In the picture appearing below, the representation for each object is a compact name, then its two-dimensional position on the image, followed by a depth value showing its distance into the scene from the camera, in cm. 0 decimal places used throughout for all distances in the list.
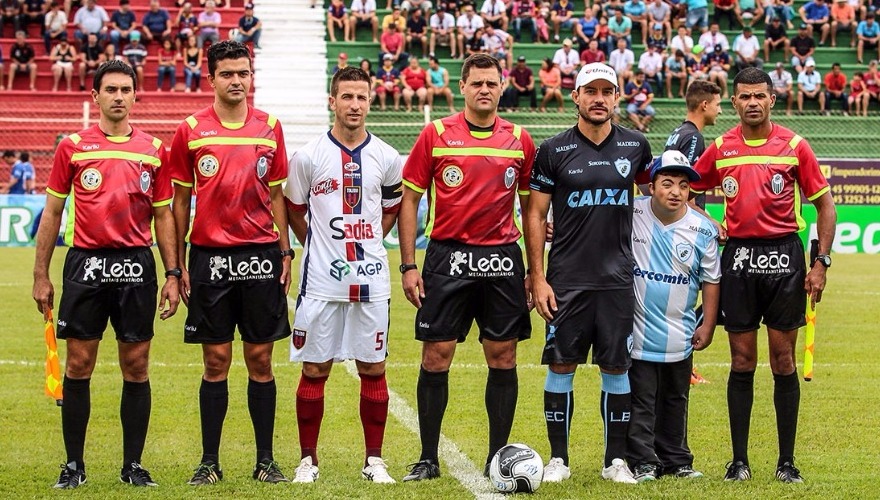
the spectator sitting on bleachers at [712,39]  3030
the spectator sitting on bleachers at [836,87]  2958
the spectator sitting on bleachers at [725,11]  3200
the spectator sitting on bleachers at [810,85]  2953
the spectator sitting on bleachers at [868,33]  3137
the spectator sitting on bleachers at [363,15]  3055
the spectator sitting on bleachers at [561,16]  3123
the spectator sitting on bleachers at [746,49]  3033
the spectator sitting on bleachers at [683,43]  3031
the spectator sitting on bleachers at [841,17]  3206
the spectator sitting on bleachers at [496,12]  3061
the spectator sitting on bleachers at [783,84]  2947
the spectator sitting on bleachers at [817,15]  3203
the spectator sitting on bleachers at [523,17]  3106
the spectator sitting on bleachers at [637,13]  3114
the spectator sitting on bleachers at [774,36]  3111
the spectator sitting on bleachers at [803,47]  3080
